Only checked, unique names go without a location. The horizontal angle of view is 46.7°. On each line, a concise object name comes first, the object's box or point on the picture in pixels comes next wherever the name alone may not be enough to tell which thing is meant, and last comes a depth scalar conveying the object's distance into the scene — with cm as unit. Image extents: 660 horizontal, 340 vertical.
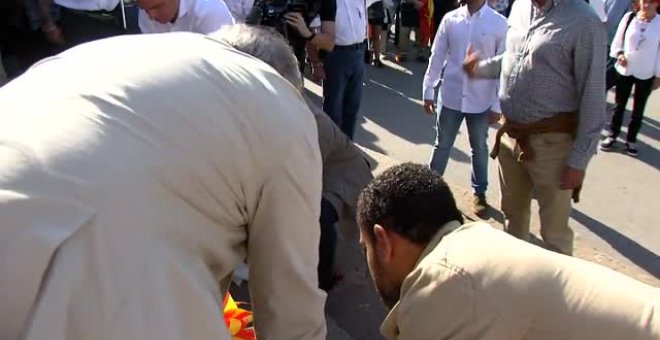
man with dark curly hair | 177
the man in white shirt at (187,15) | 307
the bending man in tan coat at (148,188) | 121
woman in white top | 541
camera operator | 462
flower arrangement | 229
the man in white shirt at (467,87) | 423
